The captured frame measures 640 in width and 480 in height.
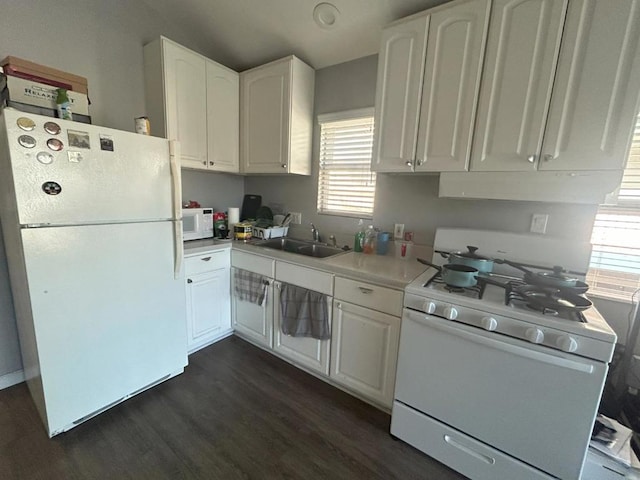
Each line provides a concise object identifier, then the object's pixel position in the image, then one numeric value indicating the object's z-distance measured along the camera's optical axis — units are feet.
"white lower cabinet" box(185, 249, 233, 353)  7.11
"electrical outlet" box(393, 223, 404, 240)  7.19
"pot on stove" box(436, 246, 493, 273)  5.21
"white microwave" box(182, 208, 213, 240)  7.60
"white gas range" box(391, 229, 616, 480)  3.55
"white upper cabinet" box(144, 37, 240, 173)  6.93
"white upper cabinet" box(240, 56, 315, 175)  7.57
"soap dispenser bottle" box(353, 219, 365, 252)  7.47
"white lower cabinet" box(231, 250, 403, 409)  5.44
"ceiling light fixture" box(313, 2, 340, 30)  6.26
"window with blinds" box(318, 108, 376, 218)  7.58
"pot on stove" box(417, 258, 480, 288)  4.53
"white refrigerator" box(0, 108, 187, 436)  4.29
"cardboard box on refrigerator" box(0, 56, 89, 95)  4.66
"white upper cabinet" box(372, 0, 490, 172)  4.92
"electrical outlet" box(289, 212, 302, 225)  9.00
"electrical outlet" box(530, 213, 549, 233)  5.49
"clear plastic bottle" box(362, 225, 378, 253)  7.37
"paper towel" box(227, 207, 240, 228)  8.70
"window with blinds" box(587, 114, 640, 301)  4.94
